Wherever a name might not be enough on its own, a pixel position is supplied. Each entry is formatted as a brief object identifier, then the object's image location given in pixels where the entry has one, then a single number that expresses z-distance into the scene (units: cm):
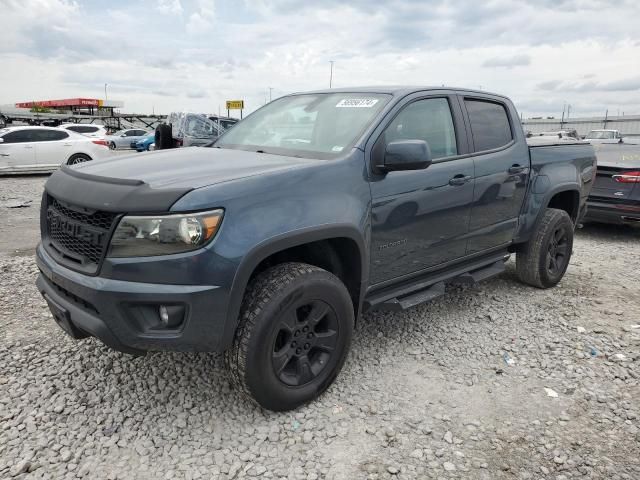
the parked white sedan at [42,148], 1345
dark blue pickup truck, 232
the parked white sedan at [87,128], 1829
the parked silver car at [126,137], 2661
